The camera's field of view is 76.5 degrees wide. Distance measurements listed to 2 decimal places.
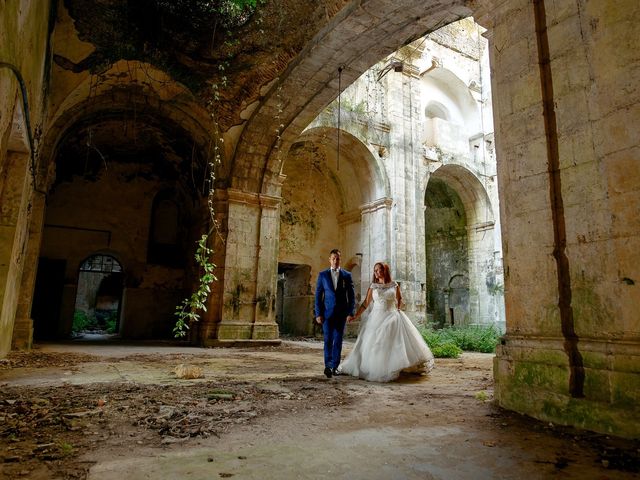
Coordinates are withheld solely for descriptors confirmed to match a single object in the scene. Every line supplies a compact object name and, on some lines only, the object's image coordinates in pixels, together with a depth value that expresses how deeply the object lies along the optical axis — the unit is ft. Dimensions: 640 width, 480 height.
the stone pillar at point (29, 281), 23.72
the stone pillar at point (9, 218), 16.22
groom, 16.48
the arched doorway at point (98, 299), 63.62
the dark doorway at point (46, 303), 38.11
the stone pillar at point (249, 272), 30.42
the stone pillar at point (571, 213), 8.54
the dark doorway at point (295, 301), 48.39
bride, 15.66
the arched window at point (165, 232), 42.86
